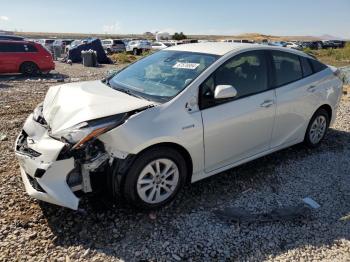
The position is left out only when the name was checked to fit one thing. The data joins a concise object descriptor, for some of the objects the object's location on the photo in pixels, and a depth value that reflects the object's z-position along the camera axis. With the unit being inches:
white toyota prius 127.6
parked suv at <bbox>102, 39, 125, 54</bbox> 1395.2
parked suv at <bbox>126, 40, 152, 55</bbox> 1364.4
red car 588.7
